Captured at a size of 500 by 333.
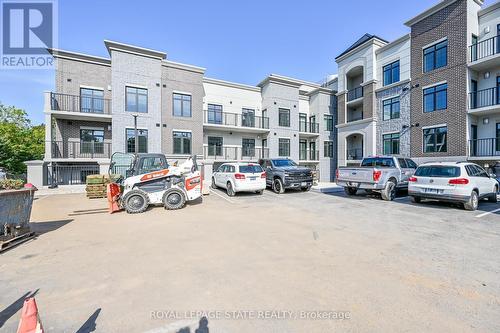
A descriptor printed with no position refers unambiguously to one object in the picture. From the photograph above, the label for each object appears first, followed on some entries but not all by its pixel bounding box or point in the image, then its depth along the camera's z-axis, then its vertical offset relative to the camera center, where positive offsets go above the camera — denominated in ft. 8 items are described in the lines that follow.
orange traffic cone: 6.39 -4.44
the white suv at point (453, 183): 26.91 -2.28
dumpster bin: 16.16 -3.81
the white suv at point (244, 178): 39.11 -2.25
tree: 80.74 +10.58
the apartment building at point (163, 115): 52.49 +13.63
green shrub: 17.43 -1.47
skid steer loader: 27.78 -2.63
